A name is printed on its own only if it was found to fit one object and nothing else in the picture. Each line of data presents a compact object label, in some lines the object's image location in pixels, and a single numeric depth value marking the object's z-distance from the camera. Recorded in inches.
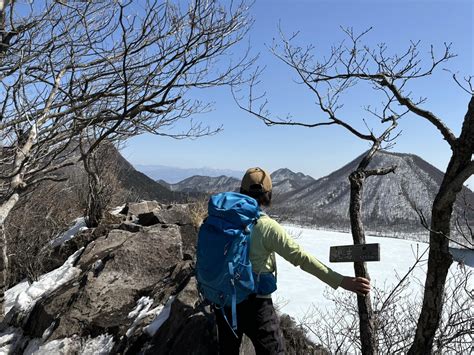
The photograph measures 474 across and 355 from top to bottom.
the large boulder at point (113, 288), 176.9
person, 98.7
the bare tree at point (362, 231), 121.6
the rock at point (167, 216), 291.4
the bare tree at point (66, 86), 126.9
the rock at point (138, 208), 346.0
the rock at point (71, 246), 286.5
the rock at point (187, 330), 133.5
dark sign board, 99.7
